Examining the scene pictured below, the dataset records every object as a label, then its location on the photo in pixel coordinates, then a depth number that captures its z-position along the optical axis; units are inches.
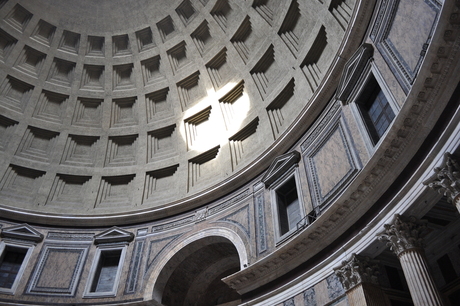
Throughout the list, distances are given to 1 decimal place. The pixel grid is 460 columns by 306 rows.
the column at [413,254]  255.1
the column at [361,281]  311.1
